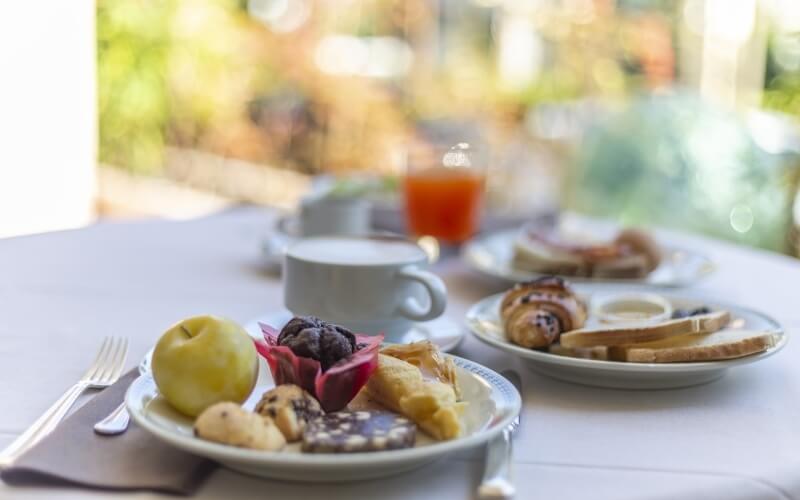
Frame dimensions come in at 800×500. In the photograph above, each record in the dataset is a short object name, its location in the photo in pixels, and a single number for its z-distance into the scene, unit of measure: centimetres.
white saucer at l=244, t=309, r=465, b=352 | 108
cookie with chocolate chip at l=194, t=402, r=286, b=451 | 68
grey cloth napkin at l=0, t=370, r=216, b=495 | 68
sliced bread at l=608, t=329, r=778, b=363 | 94
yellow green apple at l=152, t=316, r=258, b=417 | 76
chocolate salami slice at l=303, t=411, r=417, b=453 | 68
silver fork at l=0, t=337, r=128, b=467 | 75
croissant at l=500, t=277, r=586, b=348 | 100
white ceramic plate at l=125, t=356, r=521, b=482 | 66
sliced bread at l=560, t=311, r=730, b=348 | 96
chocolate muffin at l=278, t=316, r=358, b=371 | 80
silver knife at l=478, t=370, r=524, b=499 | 66
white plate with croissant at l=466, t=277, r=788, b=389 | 94
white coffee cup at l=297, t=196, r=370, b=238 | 159
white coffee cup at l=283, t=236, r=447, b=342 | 108
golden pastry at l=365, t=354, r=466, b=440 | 73
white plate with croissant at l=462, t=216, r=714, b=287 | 146
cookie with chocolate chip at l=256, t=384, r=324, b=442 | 71
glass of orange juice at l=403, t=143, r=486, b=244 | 173
